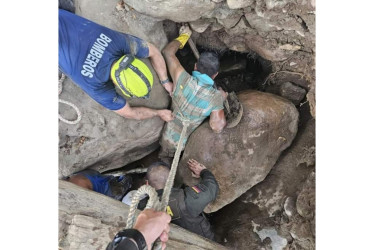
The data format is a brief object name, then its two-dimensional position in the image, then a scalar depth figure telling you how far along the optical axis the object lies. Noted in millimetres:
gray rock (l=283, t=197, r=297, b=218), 2264
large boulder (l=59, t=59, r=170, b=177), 2215
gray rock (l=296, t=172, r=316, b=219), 2059
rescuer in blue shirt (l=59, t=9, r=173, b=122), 1667
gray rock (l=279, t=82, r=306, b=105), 2609
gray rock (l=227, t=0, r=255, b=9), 1938
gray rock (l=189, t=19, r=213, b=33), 2258
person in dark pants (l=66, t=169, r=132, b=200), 2221
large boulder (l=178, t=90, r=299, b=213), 2414
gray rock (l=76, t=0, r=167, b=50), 2061
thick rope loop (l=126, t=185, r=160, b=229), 1324
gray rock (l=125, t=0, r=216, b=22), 1897
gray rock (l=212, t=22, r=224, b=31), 2302
